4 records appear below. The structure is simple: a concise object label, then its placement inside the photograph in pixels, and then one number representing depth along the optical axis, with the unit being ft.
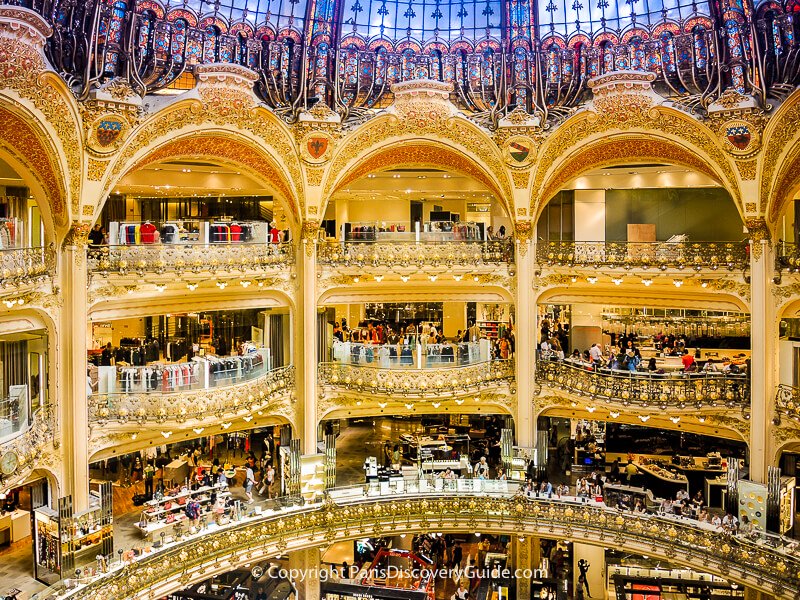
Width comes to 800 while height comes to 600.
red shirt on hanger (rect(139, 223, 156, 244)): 86.07
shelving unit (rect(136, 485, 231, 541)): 81.61
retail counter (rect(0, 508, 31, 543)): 82.43
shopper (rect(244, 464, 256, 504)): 92.37
